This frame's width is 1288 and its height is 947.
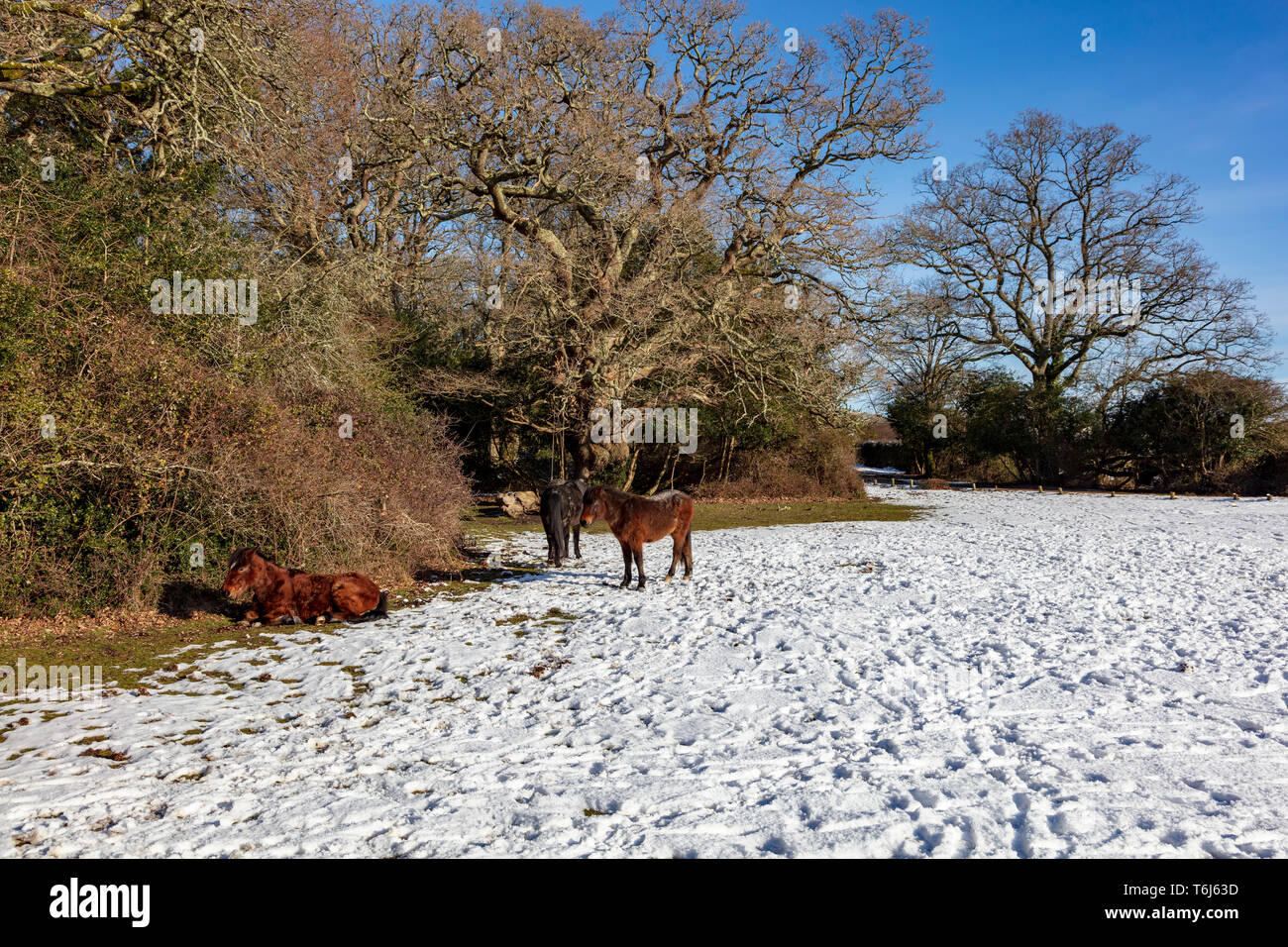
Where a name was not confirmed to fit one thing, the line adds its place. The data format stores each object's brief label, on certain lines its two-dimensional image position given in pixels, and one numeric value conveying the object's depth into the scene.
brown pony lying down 7.68
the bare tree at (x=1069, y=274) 27.31
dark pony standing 11.00
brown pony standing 9.41
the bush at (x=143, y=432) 6.81
